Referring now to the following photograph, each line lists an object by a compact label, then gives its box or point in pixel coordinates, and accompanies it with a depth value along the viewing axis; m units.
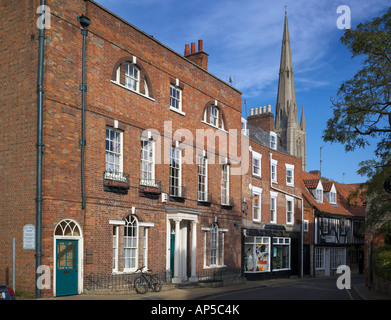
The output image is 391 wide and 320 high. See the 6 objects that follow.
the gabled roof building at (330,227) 41.66
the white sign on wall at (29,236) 15.66
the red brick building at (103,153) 17.31
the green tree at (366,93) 16.91
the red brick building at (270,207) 32.47
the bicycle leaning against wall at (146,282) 19.47
